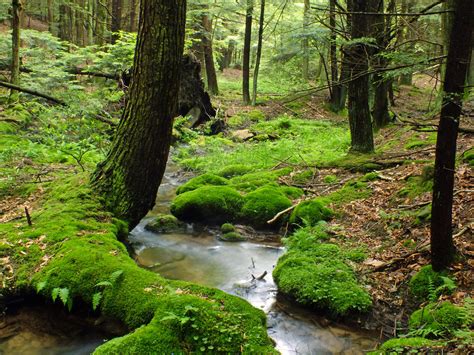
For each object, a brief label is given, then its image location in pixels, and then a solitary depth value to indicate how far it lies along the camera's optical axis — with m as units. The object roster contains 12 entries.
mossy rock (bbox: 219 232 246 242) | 7.47
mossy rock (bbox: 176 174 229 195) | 9.39
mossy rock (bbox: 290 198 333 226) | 7.02
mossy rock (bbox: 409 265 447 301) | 4.41
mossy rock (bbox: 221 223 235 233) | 7.77
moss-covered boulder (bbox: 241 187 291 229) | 7.87
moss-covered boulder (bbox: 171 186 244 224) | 8.20
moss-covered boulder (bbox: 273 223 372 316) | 4.76
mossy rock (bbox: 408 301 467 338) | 3.68
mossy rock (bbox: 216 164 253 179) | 10.73
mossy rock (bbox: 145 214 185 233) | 7.89
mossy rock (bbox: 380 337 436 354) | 3.44
